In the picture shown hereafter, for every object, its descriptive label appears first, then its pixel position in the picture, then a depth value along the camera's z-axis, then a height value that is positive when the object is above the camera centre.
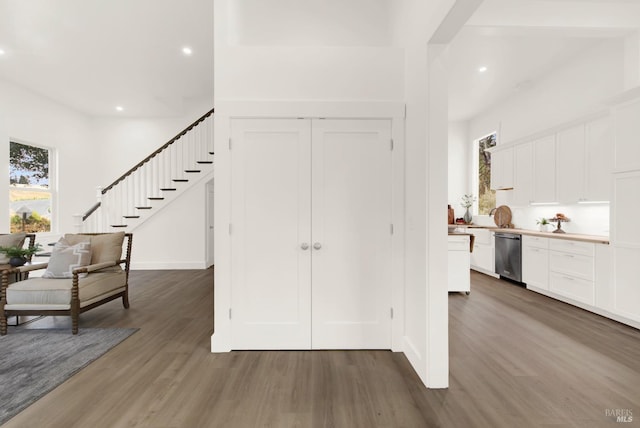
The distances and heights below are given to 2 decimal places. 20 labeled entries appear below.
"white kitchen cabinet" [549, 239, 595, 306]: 3.69 -0.75
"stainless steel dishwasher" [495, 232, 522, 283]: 4.91 -0.74
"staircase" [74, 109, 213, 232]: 6.23 +0.68
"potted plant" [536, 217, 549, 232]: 4.91 -0.17
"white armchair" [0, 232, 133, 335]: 3.06 -0.85
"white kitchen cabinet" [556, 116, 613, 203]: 3.84 +0.73
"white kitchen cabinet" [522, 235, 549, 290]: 4.39 -0.75
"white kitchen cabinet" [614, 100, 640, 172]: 3.13 +0.85
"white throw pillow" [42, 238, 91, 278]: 3.34 -0.53
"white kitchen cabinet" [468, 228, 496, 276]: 5.62 -0.76
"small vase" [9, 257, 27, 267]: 3.33 -0.54
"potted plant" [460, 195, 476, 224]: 6.98 +0.24
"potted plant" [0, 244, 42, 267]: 3.26 -0.45
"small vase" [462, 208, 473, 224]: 6.96 -0.08
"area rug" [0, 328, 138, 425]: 2.04 -1.26
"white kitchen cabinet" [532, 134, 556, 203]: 4.65 +0.73
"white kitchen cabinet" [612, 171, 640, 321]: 3.12 -0.33
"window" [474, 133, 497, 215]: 6.72 +0.89
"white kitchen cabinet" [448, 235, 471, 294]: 4.43 -0.86
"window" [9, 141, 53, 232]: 5.66 +0.57
